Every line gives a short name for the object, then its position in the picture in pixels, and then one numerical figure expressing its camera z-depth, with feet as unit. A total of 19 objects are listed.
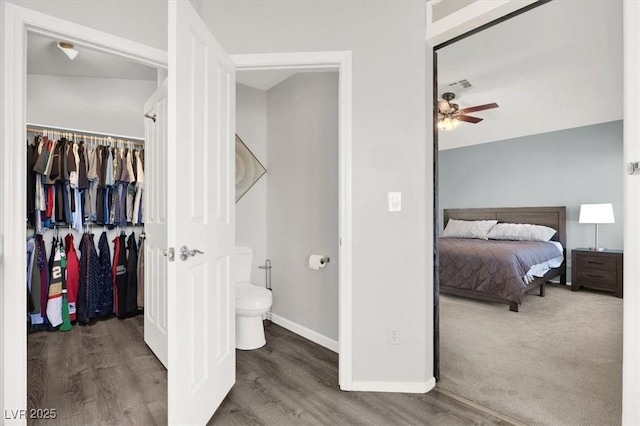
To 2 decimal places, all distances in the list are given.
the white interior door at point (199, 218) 4.86
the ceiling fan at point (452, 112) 9.42
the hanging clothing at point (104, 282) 11.66
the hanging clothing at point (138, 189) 12.37
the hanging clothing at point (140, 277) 12.03
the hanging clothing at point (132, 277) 11.80
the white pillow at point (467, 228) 10.14
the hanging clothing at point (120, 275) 11.73
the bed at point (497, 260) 8.32
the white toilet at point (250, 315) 8.88
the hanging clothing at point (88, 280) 11.18
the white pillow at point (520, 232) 8.33
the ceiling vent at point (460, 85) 8.74
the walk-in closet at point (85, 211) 9.43
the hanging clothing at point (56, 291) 10.38
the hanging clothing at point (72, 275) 11.13
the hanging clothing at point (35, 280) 10.06
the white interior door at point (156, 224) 8.11
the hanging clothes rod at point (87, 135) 10.89
